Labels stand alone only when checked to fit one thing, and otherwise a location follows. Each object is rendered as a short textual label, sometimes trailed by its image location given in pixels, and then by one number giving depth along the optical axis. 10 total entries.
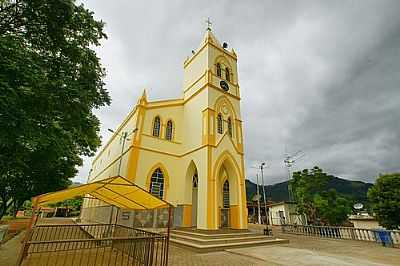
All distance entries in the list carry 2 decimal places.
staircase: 9.42
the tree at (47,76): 5.38
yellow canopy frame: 5.56
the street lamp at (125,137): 15.31
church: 13.77
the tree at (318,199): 19.14
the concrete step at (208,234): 10.62
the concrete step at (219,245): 8.99
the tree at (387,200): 12.05
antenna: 30.25
